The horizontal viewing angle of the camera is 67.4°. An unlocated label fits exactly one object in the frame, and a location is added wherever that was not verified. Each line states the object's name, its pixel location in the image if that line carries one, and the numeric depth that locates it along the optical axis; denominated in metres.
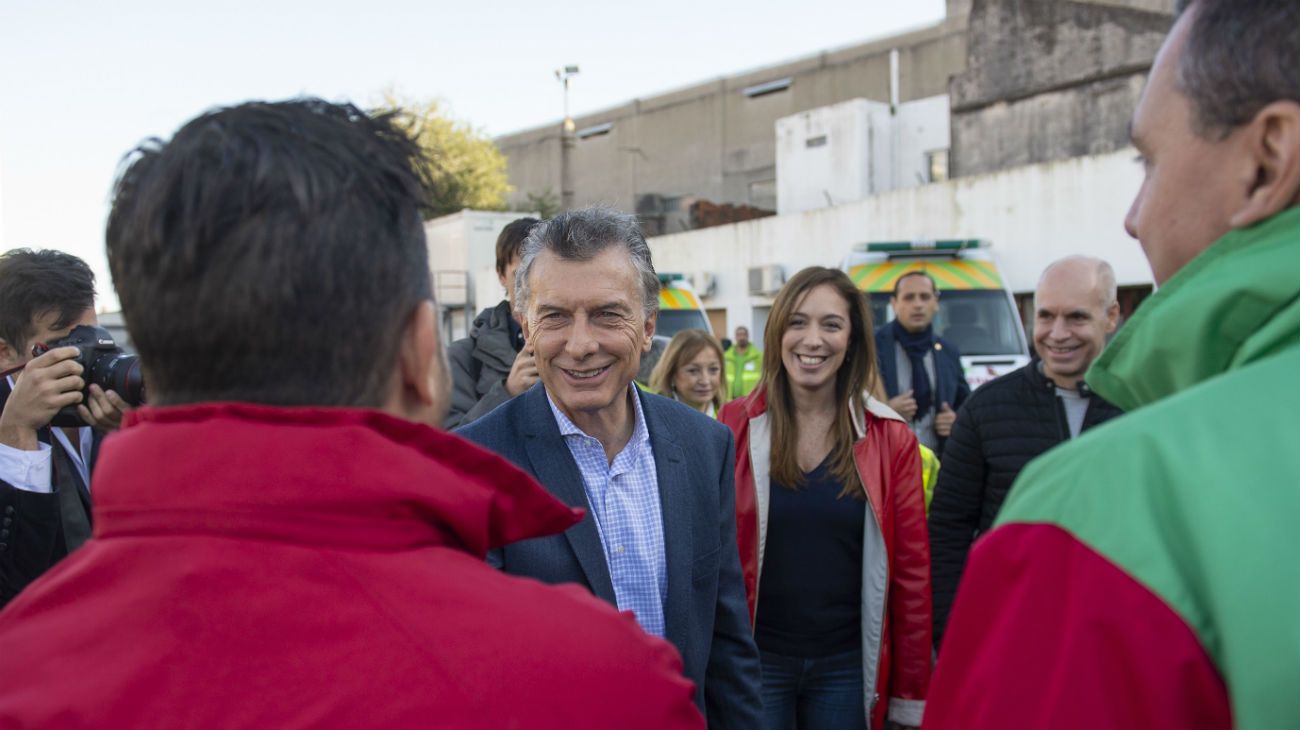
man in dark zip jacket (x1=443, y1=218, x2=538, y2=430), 3.98
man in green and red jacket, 0.84
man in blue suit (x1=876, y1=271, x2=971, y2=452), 6.32
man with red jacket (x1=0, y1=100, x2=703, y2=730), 0.93
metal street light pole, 22.10
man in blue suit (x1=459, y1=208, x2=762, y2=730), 2.36
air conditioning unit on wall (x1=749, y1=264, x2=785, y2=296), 19.06
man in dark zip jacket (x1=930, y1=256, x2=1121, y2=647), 3.50
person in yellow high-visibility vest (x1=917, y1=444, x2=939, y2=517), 4.20
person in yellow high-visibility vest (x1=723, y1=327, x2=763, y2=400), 11.18
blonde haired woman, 5.91
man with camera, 2.66
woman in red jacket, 3.34
